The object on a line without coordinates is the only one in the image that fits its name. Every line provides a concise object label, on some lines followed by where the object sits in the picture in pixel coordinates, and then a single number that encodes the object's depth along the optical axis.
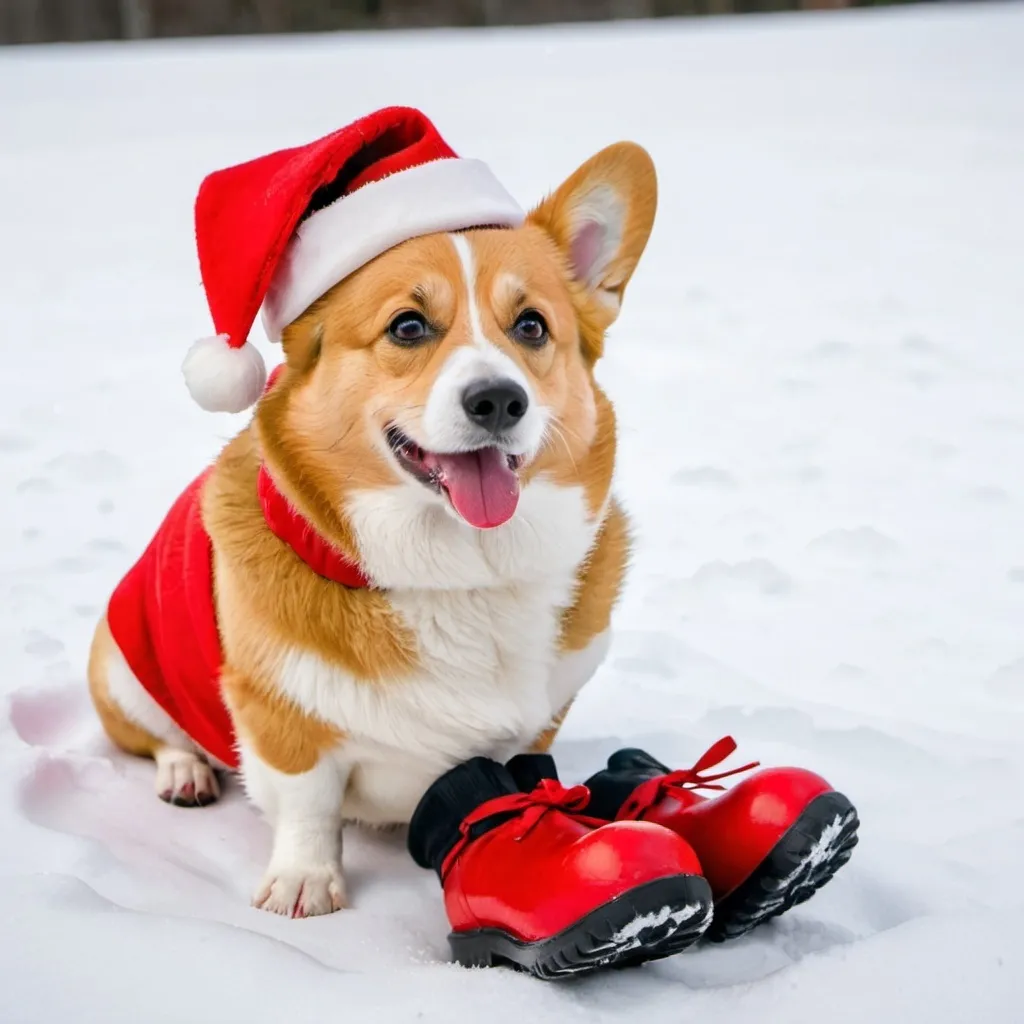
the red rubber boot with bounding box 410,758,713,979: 1.49
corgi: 1.81
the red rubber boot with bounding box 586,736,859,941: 1.61
